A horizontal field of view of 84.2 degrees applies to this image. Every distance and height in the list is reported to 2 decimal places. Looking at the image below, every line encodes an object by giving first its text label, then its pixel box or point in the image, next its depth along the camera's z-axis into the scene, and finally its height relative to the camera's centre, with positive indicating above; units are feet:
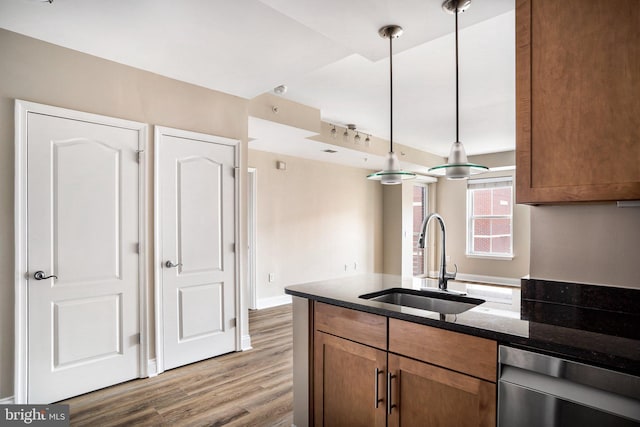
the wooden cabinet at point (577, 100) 4.23 +1.40
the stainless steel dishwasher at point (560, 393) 3.39 -1.91
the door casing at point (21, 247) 7.61 -0.81
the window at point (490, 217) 22.93 -0.48
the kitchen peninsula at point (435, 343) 3.96 -1.76
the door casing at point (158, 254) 9.66 -1.23
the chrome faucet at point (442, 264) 6.55 -1.02
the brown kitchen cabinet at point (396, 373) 4.31 -2.31
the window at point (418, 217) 25.30 -0.53
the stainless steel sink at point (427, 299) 6.04 -1.62
